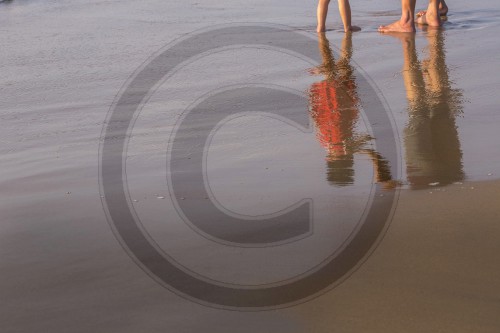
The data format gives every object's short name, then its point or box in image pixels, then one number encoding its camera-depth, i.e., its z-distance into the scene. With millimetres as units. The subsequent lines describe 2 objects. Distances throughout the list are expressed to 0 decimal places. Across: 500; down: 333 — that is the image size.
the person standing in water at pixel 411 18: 8047
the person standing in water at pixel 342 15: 8227
